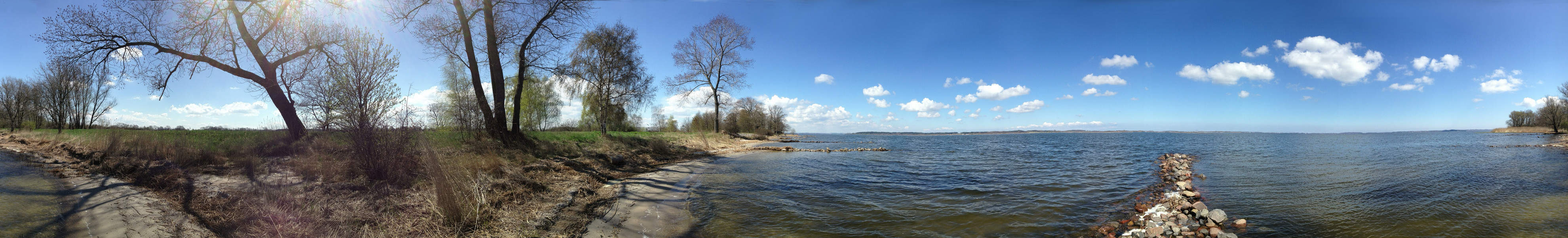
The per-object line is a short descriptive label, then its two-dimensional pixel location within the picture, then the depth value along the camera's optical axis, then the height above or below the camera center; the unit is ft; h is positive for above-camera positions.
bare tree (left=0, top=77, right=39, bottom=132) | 106.11 +8.63
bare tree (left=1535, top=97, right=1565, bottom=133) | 162.20 +7.17
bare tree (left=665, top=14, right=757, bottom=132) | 88.99 +14.28
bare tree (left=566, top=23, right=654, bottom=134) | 71.00 +10.09
